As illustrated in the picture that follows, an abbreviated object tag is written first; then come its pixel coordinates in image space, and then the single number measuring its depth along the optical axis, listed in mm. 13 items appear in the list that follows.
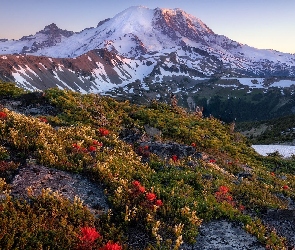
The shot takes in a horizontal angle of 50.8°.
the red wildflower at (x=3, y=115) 15281
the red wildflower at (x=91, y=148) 14945
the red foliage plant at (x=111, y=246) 8828
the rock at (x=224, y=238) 10597
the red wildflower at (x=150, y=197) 12016
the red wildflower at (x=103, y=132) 18556
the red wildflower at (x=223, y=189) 14455
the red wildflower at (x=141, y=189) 12359
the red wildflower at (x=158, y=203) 11859
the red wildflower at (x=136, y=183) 12703
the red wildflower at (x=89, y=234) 9042
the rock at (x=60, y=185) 11008
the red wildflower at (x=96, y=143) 15875
